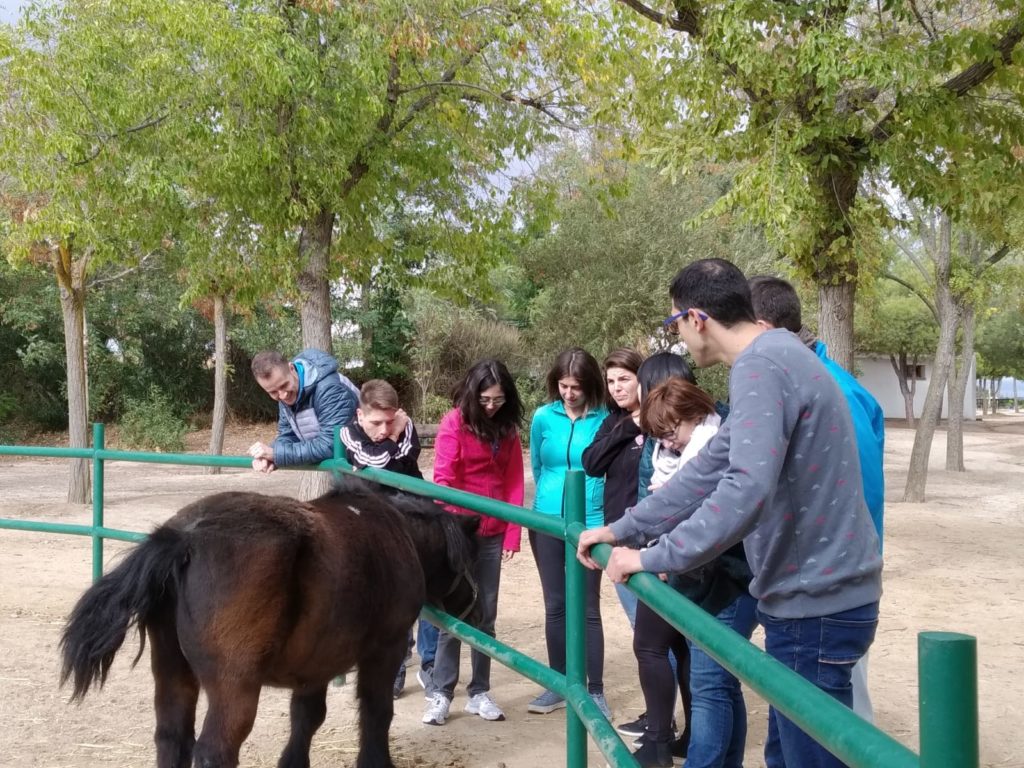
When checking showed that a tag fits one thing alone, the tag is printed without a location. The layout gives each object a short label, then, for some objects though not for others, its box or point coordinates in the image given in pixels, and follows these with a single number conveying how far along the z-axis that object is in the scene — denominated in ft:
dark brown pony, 8.87
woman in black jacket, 12.87
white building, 141.69
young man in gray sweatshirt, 6.33
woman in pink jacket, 14.14
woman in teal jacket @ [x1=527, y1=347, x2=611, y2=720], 13.78
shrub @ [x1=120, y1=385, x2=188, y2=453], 69.77
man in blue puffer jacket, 14.47
